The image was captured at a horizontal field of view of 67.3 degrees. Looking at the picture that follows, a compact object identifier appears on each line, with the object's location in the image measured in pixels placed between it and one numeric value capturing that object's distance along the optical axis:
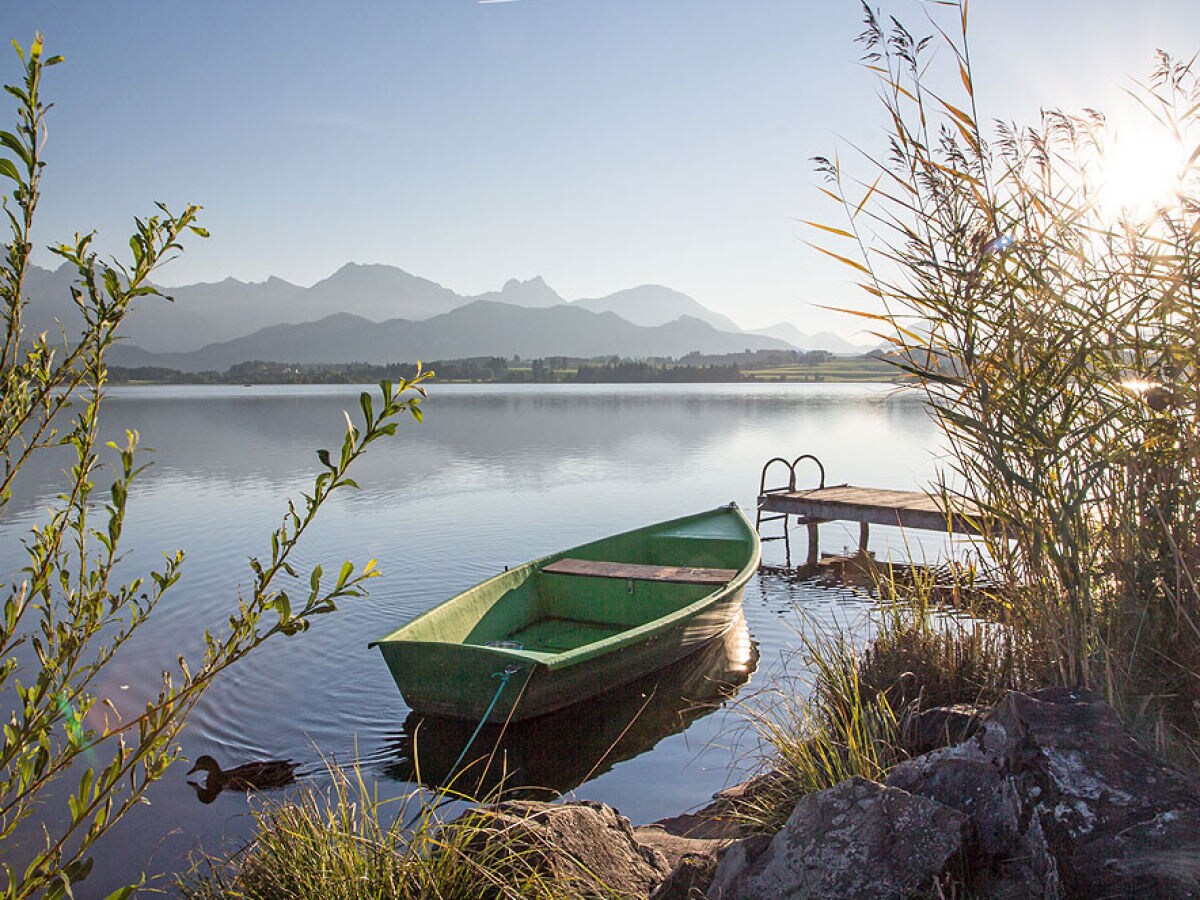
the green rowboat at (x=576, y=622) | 7.76
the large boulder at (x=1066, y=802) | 2.73
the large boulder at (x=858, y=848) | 2.90
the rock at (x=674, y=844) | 4.68
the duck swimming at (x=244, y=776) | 7.89
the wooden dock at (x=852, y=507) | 15.41
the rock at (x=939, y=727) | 4.31
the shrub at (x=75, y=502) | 1.95
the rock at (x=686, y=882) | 3.54
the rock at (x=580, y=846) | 3.83
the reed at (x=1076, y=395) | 3.91
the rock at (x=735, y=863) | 3.25
